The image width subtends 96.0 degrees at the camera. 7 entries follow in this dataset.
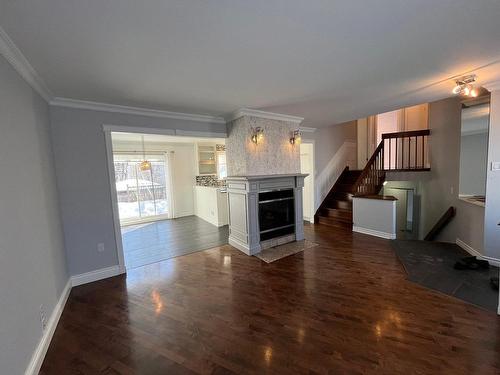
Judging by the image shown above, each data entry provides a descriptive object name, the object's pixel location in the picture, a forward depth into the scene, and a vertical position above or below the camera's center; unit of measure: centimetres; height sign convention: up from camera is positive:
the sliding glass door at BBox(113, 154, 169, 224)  688 -51
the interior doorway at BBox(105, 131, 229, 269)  583 -57
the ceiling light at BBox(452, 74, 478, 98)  275 +95
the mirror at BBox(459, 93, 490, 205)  338 +18
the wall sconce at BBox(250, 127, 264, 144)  404 +61
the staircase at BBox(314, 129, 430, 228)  566 -24
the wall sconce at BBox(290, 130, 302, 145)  466 +60
